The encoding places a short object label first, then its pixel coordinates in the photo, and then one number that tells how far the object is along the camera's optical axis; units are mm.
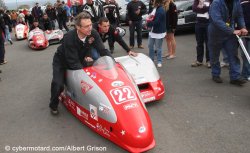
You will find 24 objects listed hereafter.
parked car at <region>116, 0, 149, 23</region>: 17141
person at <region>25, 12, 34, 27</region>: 17073
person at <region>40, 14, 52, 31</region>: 13105
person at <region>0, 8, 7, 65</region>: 9375
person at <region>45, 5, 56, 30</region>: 17661
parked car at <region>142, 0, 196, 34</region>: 11328
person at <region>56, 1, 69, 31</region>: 16725
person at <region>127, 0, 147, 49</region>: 9688
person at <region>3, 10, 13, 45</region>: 14542
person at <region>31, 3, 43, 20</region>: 18328
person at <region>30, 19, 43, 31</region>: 12765
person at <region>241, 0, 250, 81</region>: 5590
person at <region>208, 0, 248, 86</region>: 5367
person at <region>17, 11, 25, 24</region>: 16203
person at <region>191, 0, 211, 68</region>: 6527
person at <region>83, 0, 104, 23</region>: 9555
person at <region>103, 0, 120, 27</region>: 10406
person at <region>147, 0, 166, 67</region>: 6989
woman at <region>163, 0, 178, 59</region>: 7629
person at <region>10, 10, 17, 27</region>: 25138
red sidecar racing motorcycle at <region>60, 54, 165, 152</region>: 3549
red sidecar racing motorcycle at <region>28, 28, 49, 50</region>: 11667
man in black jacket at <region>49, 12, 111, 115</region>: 4520
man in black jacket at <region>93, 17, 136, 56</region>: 5633
